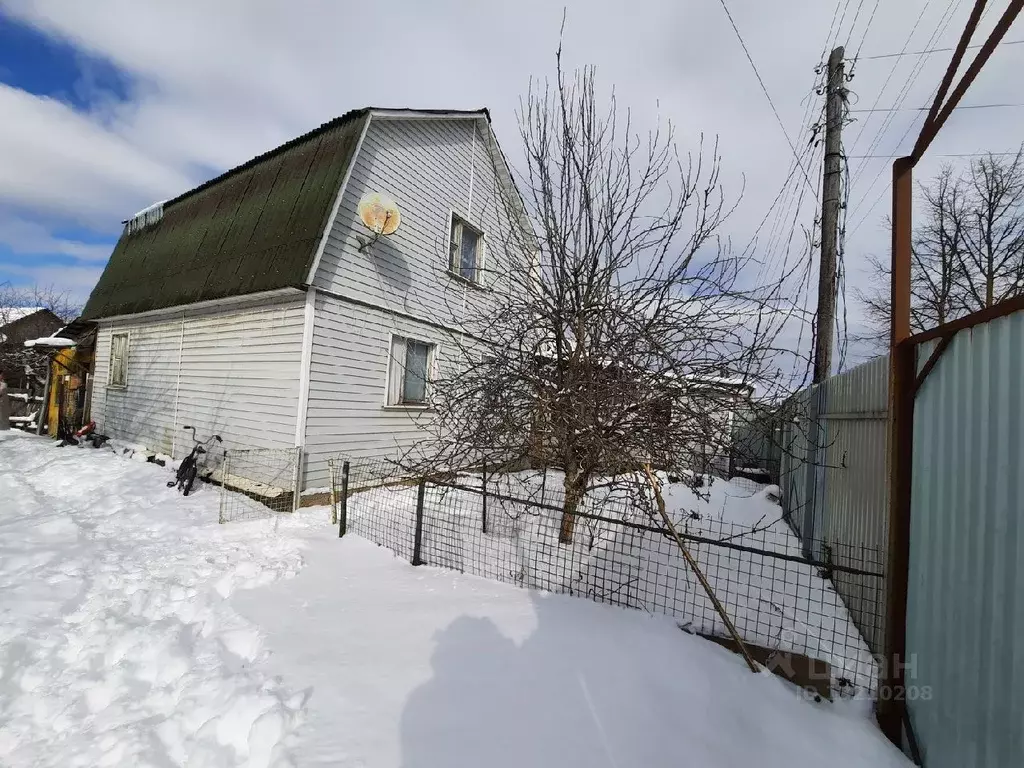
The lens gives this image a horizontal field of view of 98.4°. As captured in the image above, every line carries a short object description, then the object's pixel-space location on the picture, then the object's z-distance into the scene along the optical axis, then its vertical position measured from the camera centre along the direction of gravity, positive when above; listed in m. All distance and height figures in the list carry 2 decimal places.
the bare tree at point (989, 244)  16.20 +6.92
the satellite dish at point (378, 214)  6.86 +2.80
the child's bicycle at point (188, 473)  6.74 -1.45
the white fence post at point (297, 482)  6.27 -1.38
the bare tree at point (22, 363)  16.73 +0.26
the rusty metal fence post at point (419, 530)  4.30 -1.33
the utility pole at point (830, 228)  6.19 +2.66
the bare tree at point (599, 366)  4.40 +0.43
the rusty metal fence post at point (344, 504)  5.00 -1.31
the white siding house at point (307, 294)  6.73 +1.59
